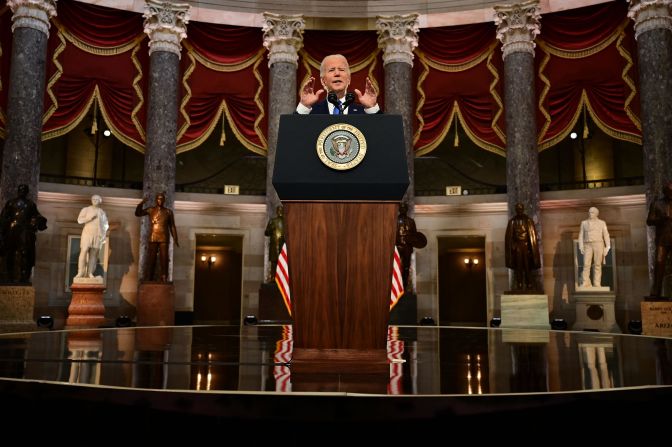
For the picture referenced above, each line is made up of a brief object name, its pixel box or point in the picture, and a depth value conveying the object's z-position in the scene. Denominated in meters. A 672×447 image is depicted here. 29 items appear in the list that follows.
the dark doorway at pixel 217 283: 18.94
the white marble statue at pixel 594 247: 13.05
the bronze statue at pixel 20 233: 10.54
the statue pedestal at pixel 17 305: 10.31
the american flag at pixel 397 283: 7.67
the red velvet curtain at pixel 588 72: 14.14
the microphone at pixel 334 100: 3.78
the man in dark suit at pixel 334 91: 3.77
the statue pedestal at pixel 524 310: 11.52
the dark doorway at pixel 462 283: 19.03
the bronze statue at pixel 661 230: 10.04
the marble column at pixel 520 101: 14.16
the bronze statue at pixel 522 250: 11.88
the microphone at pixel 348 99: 3.76
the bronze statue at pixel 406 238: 13.05
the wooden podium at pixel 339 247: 3.40
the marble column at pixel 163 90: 14.09
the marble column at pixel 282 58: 14.96
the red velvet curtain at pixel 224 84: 15.25
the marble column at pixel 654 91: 12.63
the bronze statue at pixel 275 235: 13.15
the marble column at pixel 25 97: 12.58
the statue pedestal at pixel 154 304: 12.55
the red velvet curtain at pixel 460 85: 15.24
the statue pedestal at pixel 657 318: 9.98
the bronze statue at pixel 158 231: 12.47
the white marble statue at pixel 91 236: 12.17
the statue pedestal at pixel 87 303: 11.48
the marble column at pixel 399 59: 15.02
